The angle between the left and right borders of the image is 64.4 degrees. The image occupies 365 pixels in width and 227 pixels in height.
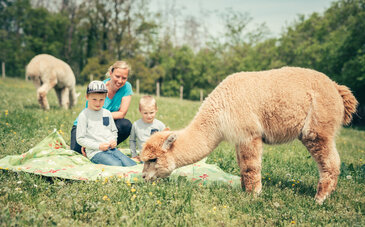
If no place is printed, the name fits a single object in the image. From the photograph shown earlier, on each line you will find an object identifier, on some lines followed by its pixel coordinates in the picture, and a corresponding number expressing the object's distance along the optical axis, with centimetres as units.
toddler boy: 580
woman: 601
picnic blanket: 452
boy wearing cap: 511
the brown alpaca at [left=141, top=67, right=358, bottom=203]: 446
